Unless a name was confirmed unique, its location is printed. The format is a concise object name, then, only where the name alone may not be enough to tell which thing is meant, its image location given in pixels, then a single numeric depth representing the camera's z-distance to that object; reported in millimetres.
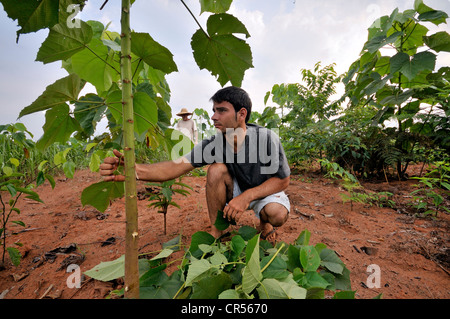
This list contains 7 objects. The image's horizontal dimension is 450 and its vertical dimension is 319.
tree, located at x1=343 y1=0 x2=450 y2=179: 2465
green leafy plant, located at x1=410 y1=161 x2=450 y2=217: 1860
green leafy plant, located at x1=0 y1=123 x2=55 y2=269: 1221
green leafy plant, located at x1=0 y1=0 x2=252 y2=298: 606
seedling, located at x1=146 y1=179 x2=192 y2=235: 1354
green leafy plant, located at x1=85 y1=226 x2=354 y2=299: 756
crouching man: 1573
